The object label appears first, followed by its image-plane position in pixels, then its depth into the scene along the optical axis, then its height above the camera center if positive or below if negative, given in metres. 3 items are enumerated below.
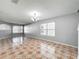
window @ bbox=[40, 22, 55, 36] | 4.31 -0.01
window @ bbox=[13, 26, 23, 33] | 7.57 +0.00
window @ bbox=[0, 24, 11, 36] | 6.02 +0.00
